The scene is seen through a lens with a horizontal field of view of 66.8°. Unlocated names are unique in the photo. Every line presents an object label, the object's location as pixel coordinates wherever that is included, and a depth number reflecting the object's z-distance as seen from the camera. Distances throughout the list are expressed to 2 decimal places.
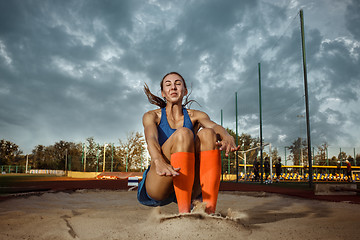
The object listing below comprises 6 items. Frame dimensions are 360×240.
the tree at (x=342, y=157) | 23.62
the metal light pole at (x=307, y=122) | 9.46
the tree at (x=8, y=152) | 55.28
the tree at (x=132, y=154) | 22.76
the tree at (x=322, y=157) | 24.94
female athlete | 1.74
